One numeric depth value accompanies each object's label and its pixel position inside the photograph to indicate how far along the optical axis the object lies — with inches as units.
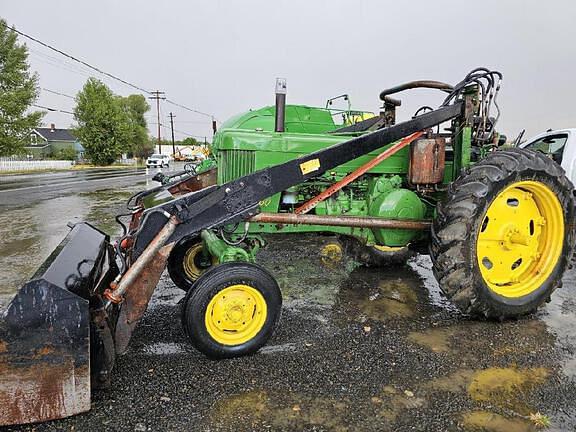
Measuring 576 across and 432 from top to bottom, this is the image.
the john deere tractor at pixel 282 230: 91.7
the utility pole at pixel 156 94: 2464.3
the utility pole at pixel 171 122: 2917.1
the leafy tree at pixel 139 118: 2415.1
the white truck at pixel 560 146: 249.0
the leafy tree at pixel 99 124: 1658.5
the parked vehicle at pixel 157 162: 1588.1
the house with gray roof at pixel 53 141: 2320.6
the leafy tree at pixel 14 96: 1171.9
